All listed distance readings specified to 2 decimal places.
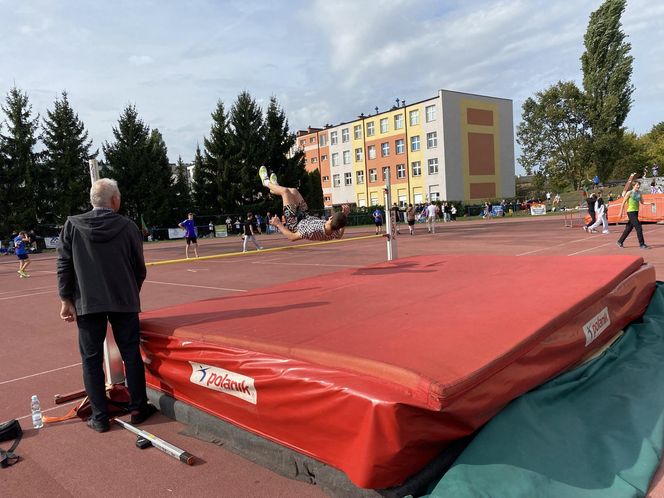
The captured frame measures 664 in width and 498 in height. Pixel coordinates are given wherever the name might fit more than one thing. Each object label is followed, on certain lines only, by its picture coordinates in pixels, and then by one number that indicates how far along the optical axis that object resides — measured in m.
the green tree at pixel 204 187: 41.88
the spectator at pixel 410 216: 23.84
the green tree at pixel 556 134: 49.44
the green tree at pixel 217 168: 40.97
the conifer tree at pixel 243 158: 40.81
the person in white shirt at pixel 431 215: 25.25
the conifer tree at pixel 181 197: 41.31
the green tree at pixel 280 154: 41.44
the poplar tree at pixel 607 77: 43.69
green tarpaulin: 2.20
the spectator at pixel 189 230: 17.00
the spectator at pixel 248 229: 18.38
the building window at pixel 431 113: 48.12
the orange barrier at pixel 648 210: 20.81
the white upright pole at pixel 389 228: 7.59
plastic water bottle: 3.48
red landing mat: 2.17
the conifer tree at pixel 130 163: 39.25
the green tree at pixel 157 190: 39.25
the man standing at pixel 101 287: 3.32
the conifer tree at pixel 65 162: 36.31
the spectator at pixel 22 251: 14.96
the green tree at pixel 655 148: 61.47
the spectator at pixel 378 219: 27.83
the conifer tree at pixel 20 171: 34.62
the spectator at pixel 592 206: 18.16
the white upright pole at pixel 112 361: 4.05
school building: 48.22
